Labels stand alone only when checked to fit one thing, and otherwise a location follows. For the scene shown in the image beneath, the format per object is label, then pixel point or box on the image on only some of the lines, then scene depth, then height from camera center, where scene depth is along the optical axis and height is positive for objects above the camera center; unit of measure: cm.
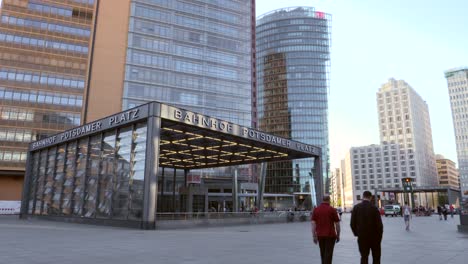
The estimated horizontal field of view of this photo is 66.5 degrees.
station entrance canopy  2347 +392
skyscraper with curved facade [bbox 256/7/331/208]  14238 +4732
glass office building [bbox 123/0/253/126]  7056 +2952
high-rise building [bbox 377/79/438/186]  17712 +3925
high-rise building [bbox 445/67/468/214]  16500 +4333
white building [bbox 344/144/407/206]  17850 +1847
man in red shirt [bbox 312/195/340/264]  757 -53
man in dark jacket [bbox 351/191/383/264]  754 -58
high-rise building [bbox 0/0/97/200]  5981 +2208
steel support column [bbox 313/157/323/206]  3796 +271
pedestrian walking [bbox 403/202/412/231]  2251 -67
